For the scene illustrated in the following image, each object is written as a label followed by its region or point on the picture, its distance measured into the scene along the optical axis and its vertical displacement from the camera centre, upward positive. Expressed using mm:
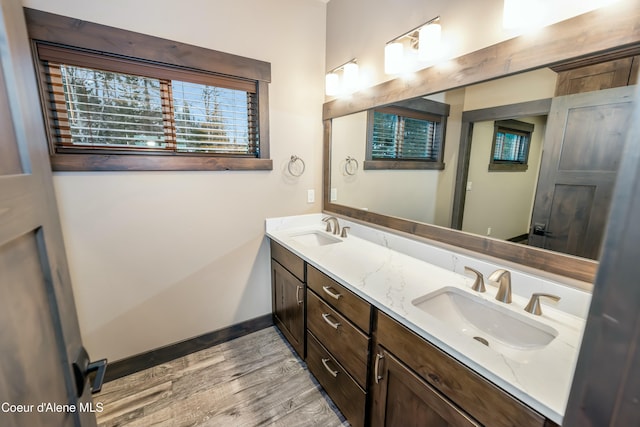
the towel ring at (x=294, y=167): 2229 -28
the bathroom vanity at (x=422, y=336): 782 -634
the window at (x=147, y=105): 1469 +359
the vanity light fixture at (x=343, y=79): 1960 +642
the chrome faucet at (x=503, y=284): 1144 -502
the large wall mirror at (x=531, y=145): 945 +93
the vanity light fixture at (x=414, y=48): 1367 +642
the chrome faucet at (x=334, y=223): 2195 -493
